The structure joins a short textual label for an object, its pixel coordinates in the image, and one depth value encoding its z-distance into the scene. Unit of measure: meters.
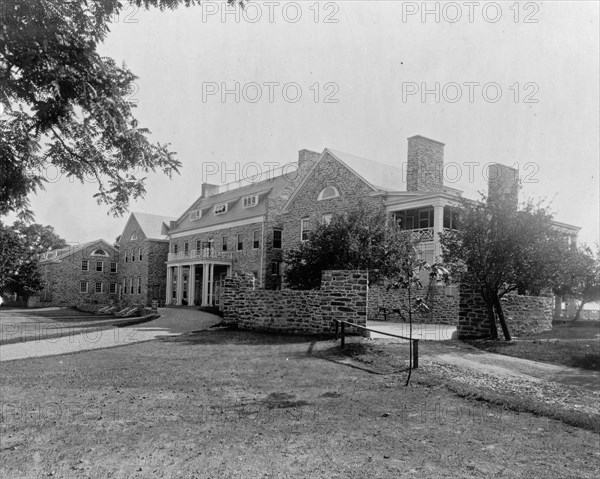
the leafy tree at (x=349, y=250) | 18.80
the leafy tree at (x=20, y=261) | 28.39
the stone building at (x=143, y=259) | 47.73
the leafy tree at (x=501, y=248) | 15.23
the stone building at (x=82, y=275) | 52.06
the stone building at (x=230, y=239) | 35.66
